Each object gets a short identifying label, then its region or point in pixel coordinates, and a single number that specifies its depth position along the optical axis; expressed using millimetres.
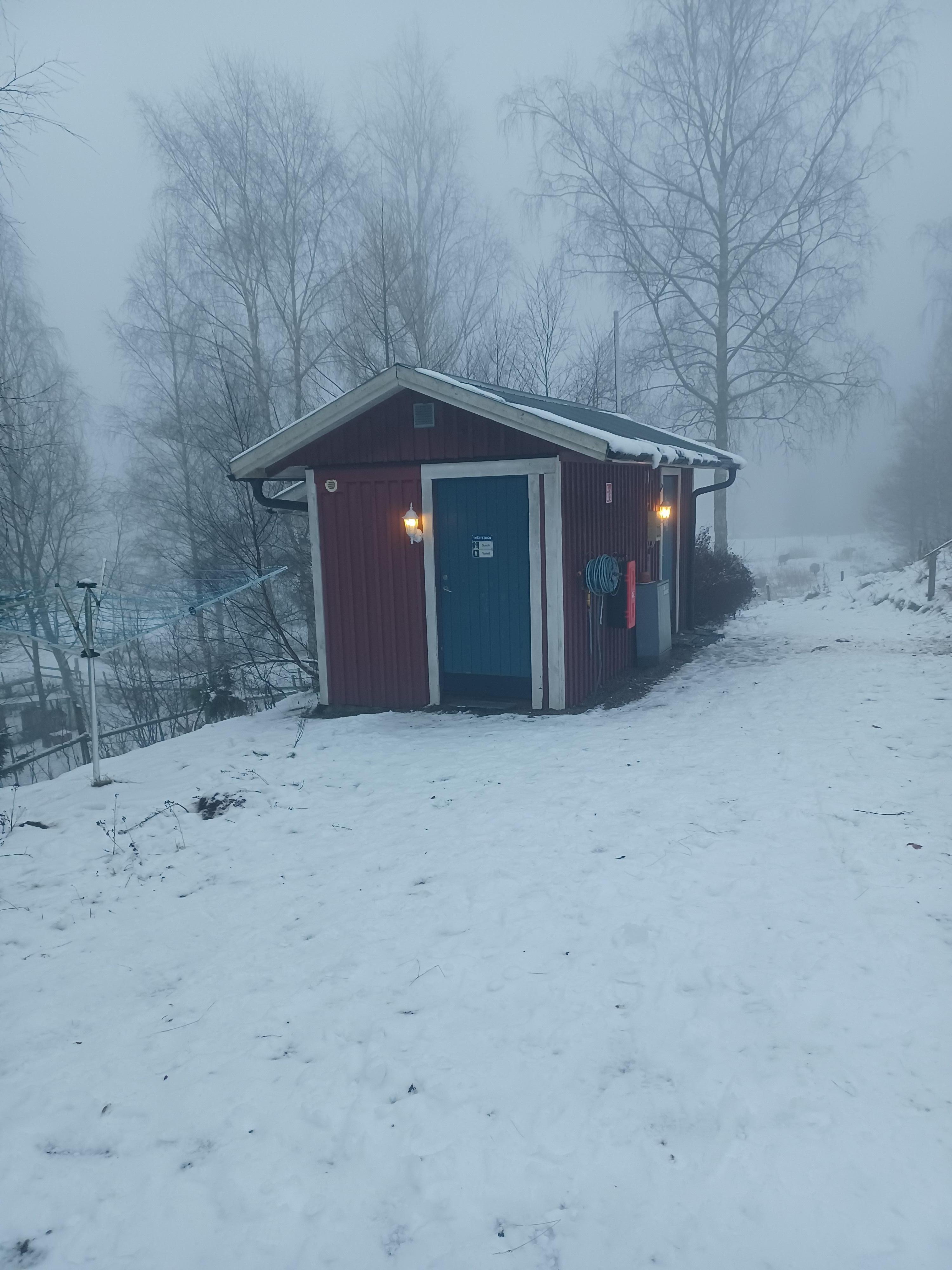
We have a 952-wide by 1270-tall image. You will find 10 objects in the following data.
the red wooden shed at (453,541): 7570
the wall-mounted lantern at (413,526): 7906
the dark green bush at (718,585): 13266
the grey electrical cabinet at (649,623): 9734
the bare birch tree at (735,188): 16281
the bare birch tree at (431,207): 18781
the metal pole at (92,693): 5918
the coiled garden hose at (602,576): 8086
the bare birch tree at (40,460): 16719
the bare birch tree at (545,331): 19266
